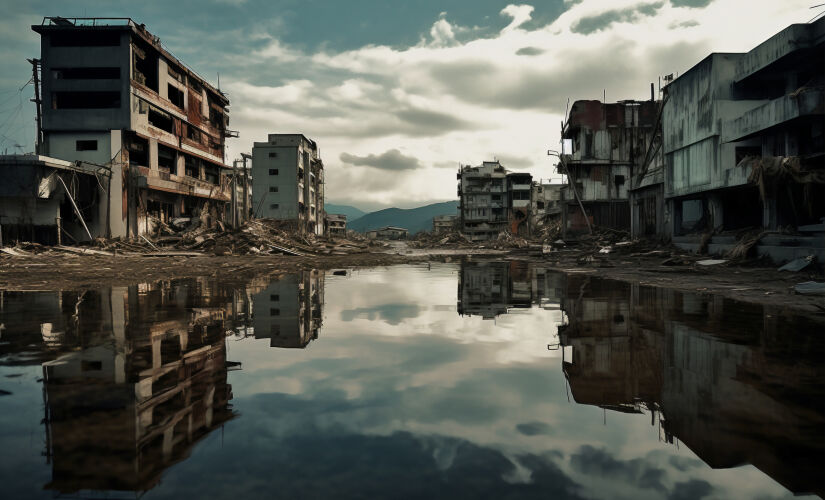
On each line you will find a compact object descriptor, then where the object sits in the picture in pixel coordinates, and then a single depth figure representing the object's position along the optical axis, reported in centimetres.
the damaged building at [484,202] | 7631
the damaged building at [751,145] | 1720
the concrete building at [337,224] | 9612
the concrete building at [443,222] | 10688
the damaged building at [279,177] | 5769
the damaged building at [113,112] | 3181
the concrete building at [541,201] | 6864
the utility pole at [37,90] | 3192
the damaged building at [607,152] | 4103
